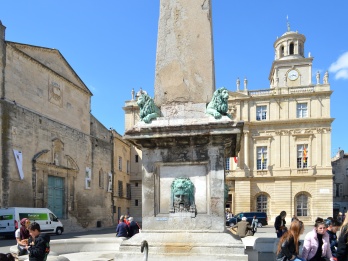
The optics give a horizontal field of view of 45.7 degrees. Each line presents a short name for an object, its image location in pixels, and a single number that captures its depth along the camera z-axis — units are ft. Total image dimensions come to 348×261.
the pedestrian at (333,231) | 22.53
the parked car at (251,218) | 106.75
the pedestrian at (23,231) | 28.37
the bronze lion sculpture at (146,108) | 22.02
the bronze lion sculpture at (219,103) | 21.43
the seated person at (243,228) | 40.41
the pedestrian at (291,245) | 16.52
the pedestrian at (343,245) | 14.51
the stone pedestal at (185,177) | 20.24
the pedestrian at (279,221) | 40.44
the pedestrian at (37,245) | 17.17
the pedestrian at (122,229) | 39.29
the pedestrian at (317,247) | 18.27
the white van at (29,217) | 67.51
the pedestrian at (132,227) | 40.29
